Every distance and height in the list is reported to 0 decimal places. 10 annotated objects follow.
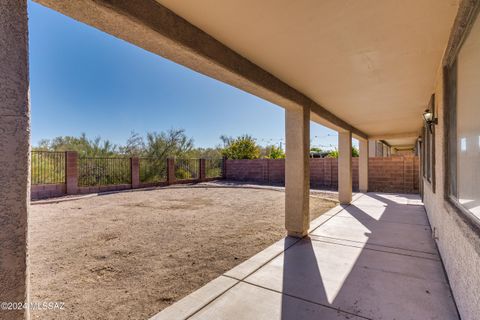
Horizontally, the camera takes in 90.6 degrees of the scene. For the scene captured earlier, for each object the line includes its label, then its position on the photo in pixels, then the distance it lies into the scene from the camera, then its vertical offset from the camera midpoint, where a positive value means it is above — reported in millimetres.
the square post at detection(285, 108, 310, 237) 4293 -156
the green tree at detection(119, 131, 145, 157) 15391 +1191
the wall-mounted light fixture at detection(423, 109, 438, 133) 3589 +675
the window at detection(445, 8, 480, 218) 1527 +293
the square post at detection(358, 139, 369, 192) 10258 -187
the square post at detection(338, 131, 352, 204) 7516 -155
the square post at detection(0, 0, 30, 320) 1034 +44
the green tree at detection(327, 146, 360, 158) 18314 +733
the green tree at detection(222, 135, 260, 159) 19891 +1176
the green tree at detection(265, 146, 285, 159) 18703 +809
